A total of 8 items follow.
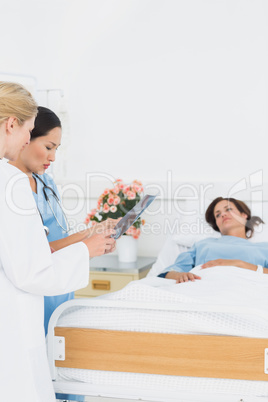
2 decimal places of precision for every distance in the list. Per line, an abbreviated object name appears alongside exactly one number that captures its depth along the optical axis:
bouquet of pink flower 3.33
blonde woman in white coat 1.46
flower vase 3.41
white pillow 3.09
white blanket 1.66
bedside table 3.20
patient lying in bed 2.57
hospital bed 1.62
